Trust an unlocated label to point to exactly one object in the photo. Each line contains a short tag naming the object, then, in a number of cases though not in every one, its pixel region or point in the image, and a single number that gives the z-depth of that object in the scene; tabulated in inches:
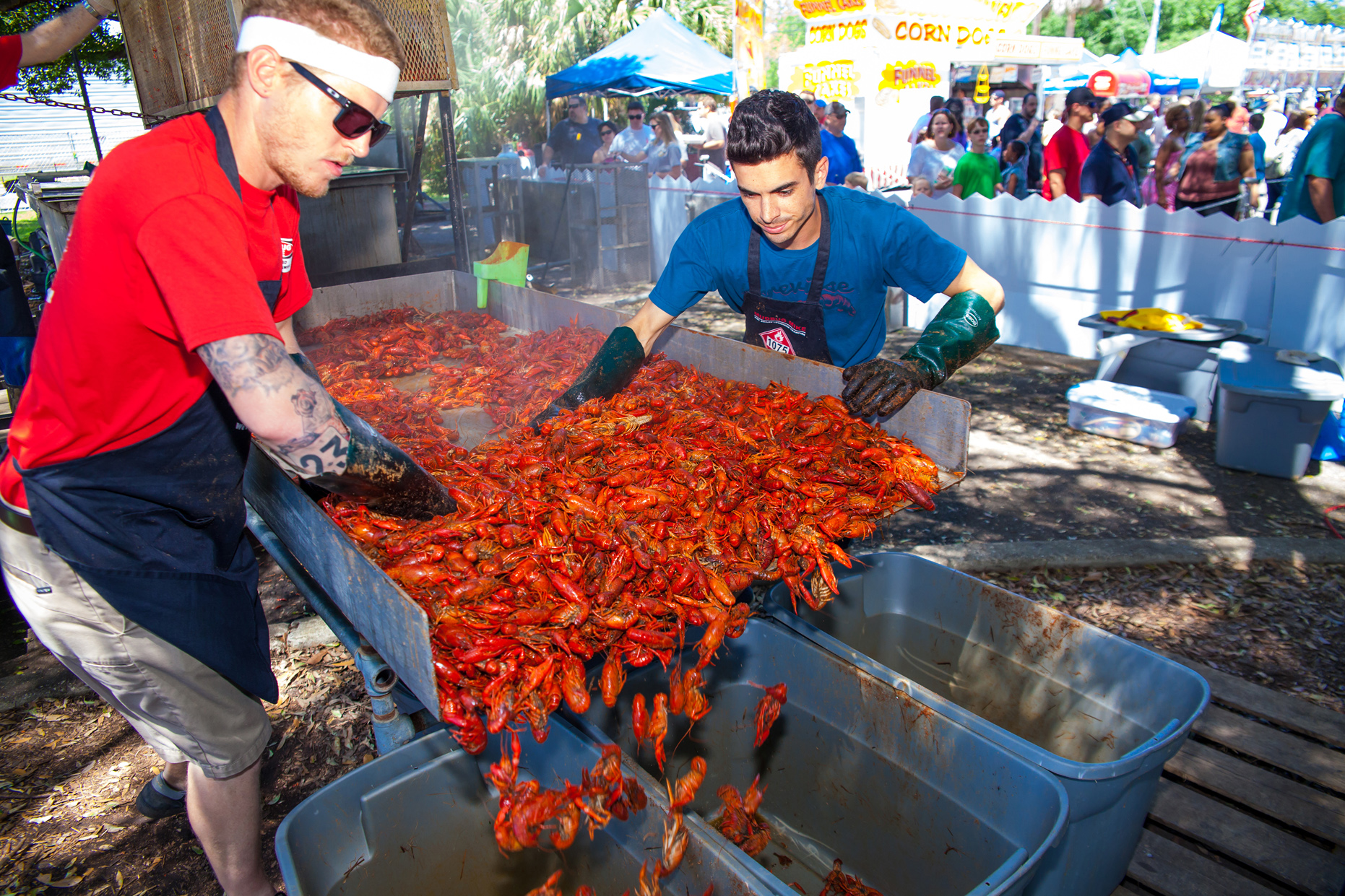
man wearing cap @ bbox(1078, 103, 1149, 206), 353.7
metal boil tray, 74.1
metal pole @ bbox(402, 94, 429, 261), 288.4
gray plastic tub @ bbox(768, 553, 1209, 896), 87.5
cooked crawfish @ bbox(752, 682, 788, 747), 101.0
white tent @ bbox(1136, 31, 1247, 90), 1070.4
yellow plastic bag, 278.5
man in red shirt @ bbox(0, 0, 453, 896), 72.1
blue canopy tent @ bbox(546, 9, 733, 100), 745.0
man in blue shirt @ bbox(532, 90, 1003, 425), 120.5
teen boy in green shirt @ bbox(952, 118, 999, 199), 396.2
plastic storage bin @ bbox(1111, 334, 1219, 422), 264.1
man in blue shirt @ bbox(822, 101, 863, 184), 450.9
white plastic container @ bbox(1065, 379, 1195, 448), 249.8
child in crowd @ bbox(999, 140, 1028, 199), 469.7
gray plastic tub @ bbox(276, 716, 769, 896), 81.6
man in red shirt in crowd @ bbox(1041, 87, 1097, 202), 370.6
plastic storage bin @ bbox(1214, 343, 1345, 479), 218.7
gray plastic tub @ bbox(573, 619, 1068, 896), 88.2
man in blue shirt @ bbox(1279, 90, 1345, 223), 290.0
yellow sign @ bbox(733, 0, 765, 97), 611.2
